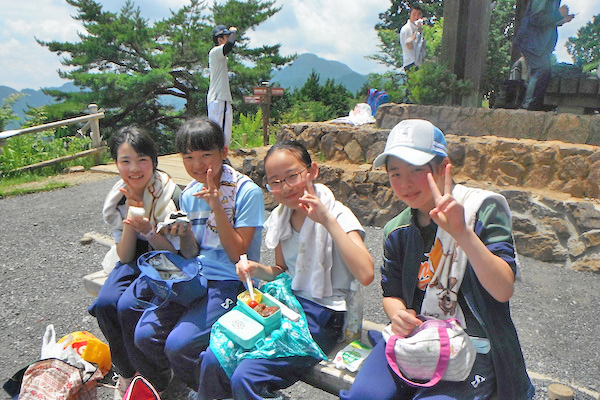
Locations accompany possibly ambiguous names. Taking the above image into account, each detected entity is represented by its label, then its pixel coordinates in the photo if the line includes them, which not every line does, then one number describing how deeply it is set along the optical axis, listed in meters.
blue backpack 6.62
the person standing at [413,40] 7.32
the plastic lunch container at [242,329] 1.68
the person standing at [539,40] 5.45
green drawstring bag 1.69
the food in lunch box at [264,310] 1.74
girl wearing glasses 1.70
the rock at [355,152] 5.68
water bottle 1.87
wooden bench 1.71
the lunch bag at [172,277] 1.97
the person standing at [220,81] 6.40
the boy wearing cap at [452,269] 1.36
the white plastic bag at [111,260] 2.48
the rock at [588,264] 3.89
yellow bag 2.46
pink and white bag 1.40
